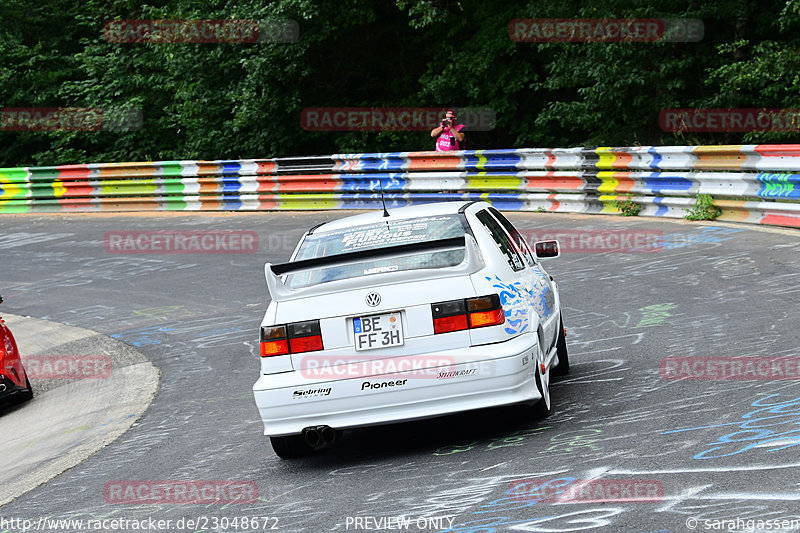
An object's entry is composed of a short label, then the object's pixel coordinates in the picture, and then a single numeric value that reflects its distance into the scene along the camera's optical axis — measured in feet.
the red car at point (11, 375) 65.46
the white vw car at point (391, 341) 42.70
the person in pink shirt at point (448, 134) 147.23
